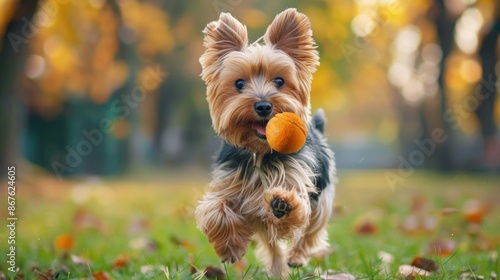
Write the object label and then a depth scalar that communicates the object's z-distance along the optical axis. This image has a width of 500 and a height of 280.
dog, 3.47
